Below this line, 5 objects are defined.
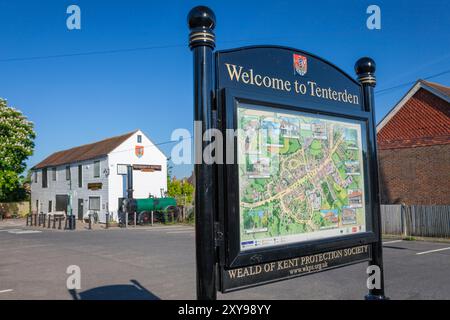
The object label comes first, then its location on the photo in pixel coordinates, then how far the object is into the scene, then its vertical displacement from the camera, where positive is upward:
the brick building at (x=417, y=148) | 20.86 +2.05
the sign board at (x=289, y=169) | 2.99 +0.17
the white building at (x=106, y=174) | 35.03 +1.72
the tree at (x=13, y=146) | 41.78 +5.22
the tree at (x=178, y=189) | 43.22 +0.23
